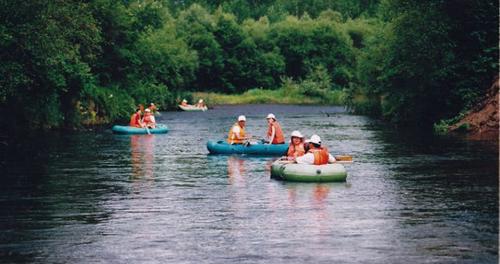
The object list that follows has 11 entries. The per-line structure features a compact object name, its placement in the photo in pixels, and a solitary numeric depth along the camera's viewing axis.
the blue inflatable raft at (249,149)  36.06
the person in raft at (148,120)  50.81
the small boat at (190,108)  80.81
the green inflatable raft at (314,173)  26.95
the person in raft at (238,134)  36.91
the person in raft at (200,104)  82.47
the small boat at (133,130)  49.22
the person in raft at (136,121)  50.66
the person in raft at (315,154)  27.09
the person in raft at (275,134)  35.81
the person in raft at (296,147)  29.16
